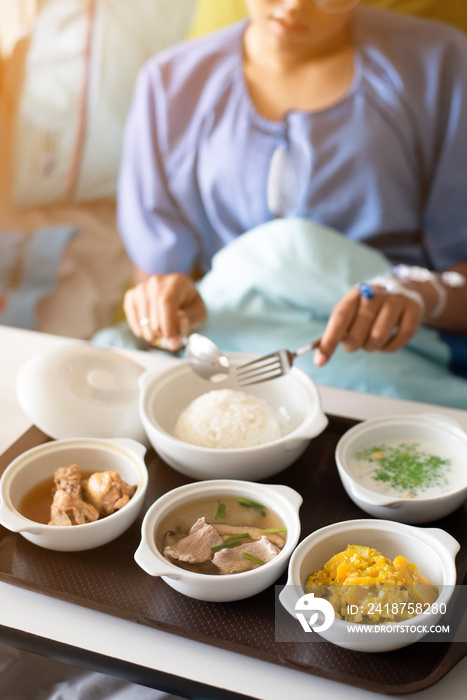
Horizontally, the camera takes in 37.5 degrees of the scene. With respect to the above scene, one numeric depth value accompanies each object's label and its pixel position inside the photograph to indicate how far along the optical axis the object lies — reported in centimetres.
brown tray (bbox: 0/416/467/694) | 69
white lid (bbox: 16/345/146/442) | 102
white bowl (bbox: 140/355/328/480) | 91
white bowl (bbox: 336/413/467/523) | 84
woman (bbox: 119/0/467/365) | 156
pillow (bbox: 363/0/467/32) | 178
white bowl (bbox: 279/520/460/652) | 67
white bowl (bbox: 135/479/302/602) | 72
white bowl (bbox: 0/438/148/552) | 80
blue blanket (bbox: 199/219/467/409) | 136
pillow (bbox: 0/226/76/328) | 190
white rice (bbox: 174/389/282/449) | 99
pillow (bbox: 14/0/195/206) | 205
